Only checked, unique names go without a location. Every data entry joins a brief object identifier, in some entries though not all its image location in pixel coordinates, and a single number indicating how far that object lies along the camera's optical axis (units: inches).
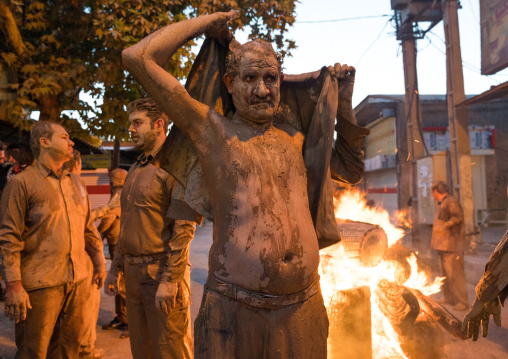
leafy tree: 303.7
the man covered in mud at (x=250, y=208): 73.0
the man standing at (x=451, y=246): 262.8
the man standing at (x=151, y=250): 118.5
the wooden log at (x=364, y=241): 178.1
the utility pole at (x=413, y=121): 505.4
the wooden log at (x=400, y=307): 178.4
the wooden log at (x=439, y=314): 172.2
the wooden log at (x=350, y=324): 155.7
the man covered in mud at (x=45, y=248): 122.6
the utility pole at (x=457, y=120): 385.4
